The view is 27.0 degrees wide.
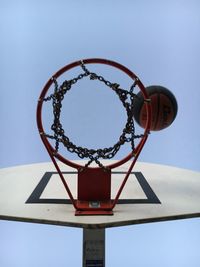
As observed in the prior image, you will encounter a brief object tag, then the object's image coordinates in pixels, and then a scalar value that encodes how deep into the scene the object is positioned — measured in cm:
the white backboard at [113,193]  139
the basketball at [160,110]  170
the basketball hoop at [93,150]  150
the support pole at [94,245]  159
